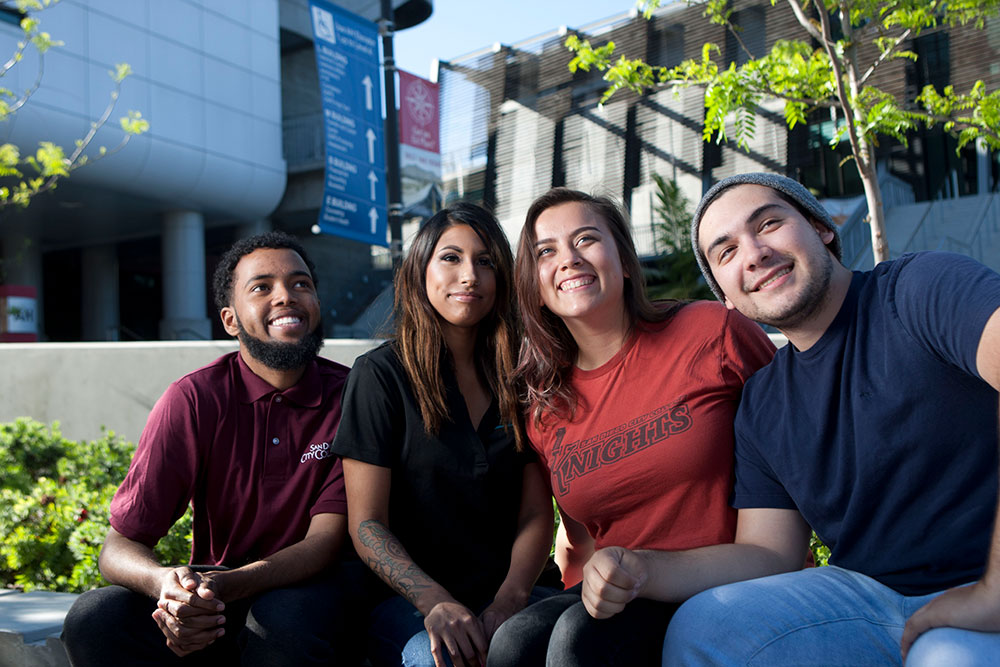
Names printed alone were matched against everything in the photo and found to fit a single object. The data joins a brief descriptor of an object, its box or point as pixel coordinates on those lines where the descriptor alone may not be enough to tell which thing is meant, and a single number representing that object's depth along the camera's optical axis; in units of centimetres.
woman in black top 285
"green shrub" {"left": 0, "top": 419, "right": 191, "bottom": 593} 441
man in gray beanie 197
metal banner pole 836
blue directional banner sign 924
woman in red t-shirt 237
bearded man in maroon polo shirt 265
